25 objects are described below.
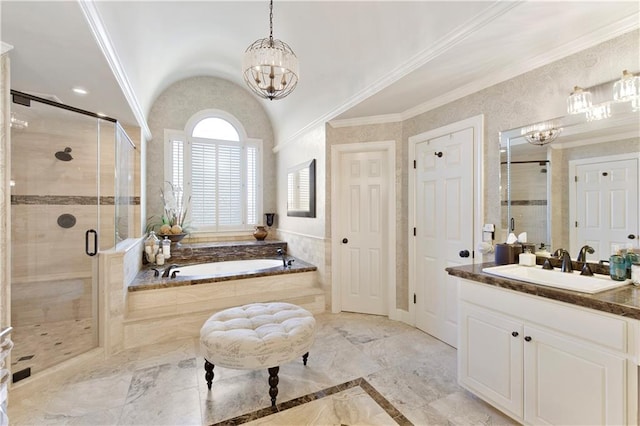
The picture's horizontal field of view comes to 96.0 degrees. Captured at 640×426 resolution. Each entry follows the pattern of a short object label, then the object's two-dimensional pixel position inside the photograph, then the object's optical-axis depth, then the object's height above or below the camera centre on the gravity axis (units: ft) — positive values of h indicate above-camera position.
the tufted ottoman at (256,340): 6.05 -2.76
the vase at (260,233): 16.20 -1.13
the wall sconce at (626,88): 5.26 +2.33
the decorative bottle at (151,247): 12.80 -1.54
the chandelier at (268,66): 6.48 +3.42
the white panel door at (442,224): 8.70 -0.37
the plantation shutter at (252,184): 16.94 +1.71
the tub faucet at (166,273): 10.76 -2.26
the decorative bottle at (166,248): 13.10 -1.60
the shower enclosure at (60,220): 8.35 -0.21
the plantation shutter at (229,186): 16.33 +1.54
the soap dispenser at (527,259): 6.67 -1.08
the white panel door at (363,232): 11.57 -0.80
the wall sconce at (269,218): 16.87 -0.30
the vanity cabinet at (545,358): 4.23 -2.54
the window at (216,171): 15.31 +2.36
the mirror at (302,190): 12.84 +1.11
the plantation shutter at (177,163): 15.07 +2.65
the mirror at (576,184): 5.50 +0.63
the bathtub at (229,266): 12.98 -2.54
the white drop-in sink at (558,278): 4.92 -1.27
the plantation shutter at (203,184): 15.64 +1.60
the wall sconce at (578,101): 5.94 +2.35
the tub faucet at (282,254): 12.48 -2.10
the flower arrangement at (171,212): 14.44 +0.05
